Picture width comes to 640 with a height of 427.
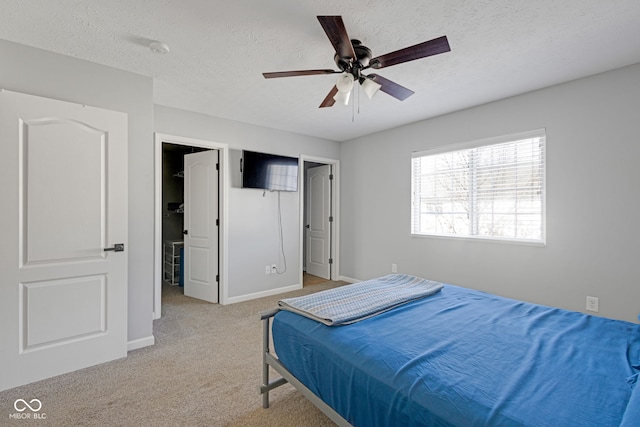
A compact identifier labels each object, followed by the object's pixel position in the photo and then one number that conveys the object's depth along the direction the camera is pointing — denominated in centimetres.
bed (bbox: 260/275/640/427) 101
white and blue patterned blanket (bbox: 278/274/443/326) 171
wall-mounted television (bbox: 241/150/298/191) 410
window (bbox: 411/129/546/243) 311
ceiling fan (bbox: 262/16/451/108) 161
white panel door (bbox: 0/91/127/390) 208
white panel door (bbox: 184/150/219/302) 405
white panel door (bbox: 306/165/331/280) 543
